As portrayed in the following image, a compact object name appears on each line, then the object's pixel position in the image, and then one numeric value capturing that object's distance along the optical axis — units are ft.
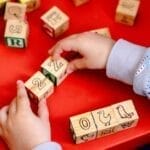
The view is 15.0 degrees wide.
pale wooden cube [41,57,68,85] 2.48
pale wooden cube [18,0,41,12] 2.67
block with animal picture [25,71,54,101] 2.45
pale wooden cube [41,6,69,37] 2.61
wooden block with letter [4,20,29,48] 2.55
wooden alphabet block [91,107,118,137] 2.37
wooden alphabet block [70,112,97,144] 2.34
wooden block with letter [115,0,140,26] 2.66
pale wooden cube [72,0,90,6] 2.73
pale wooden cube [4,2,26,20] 2.64
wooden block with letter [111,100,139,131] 2.39
